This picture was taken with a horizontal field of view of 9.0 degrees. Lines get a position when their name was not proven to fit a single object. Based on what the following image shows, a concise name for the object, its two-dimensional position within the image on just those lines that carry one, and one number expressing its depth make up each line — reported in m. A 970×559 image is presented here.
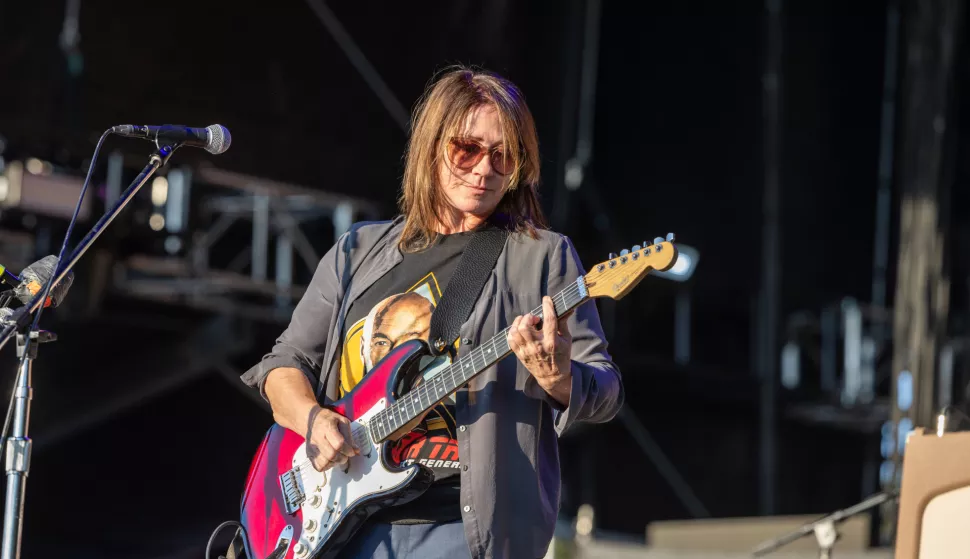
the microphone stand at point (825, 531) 12.20
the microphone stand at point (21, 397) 11.00
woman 10.95
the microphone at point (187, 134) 11.22
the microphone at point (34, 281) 11.14
